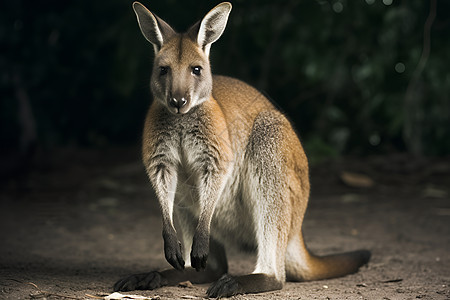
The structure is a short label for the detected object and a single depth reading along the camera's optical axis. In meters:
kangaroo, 6.10
